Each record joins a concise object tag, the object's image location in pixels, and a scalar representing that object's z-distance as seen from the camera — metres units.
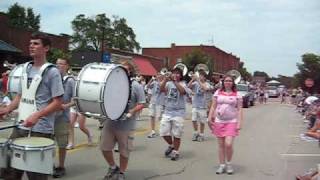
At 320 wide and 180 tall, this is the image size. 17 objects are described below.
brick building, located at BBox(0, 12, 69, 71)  36.75
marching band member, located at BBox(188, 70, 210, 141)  14.30
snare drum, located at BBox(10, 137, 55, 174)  5.13
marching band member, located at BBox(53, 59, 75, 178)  8.45
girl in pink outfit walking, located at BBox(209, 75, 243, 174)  9.20
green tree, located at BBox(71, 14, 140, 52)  92.44
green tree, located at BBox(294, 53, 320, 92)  71.51
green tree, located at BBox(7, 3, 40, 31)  83.12
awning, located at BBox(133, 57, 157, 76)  63.64
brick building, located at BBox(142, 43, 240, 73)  91.68
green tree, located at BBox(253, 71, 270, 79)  164.25
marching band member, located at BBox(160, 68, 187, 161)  10.58
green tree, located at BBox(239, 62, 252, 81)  106.82
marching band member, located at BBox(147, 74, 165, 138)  15.13
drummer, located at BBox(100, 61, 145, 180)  8.03
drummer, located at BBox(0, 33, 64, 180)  5.56
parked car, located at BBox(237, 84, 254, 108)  36.89
